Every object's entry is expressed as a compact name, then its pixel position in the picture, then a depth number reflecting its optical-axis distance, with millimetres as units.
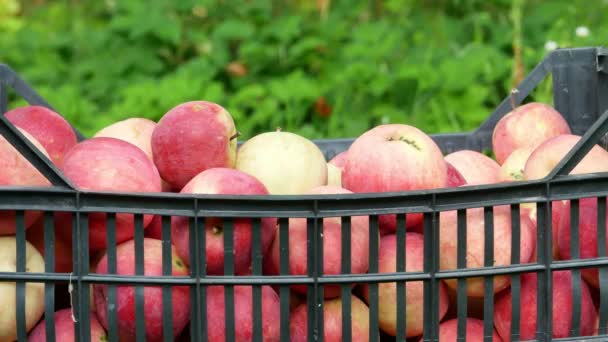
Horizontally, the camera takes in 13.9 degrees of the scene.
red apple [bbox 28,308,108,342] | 1621
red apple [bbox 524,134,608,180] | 1688
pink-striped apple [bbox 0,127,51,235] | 1635
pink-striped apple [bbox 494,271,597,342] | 1634
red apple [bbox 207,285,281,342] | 1611
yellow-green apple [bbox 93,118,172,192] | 1813
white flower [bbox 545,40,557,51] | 2510
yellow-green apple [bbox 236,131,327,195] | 1757
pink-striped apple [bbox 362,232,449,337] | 1644
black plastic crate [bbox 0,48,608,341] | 1587
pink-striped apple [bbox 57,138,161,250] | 1636
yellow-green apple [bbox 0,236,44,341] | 1620
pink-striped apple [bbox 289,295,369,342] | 1630
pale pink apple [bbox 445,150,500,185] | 1797
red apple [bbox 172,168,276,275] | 1608
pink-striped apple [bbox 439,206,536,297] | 1640
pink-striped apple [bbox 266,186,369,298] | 1621
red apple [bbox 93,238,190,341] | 1608
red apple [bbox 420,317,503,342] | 1641
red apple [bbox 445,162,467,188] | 1731
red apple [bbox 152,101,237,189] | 1725
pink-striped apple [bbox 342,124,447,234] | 1699
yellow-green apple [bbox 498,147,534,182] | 1767
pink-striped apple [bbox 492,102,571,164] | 1853
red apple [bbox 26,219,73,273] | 1639
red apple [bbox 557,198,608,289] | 1637
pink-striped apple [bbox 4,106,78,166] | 1745
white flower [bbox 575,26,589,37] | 2397
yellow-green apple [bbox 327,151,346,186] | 1804
